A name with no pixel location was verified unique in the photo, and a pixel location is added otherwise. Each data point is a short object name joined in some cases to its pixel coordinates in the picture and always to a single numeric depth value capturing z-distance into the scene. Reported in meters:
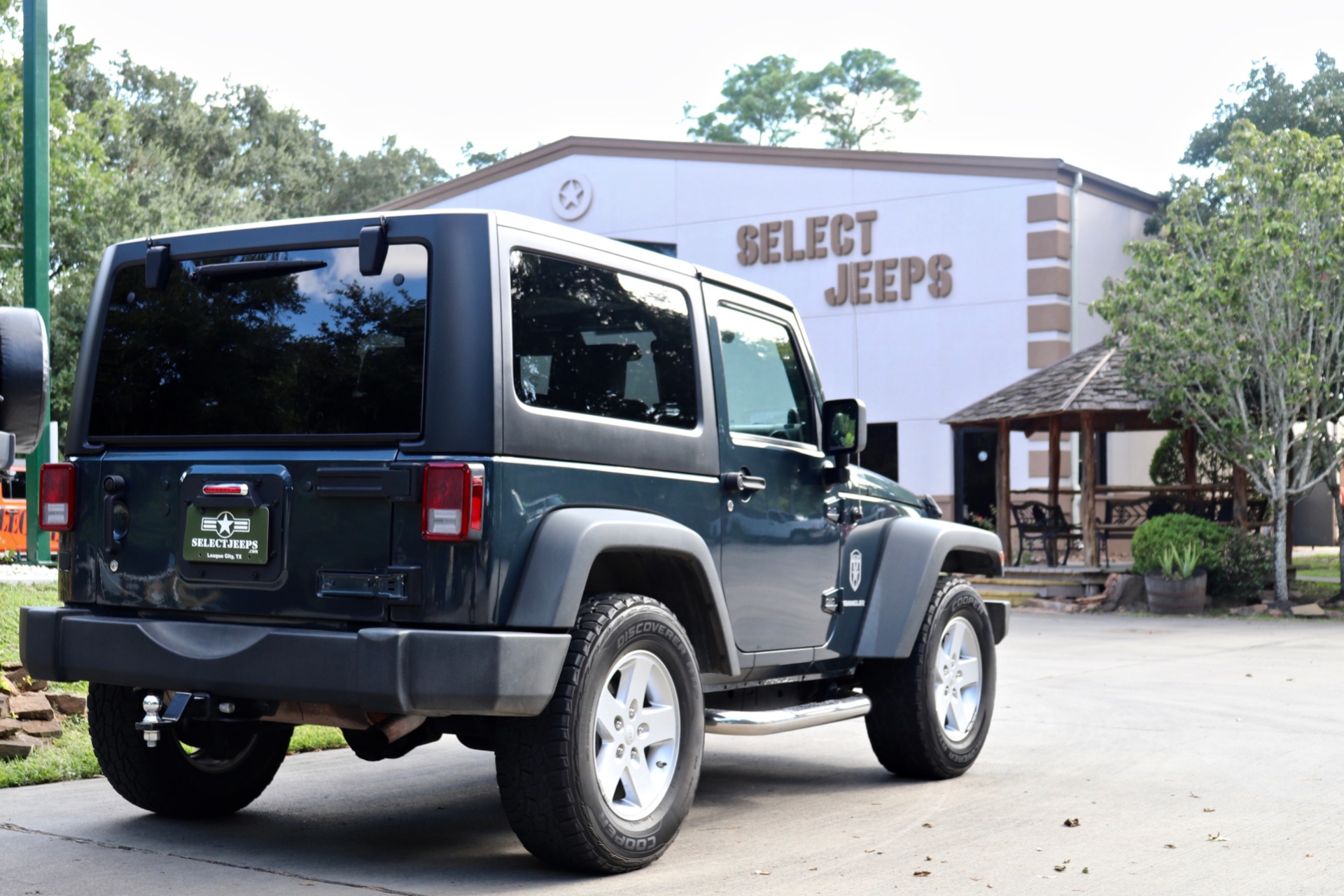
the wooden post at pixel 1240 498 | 20.22
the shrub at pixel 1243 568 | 18.92
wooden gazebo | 20.52
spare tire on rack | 3.97
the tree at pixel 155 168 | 20.72
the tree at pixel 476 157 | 62.72
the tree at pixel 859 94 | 57.75
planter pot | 18.58
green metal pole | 11.63
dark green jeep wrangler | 4.73
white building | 25.17
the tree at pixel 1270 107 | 34.75
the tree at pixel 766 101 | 57.47
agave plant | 18.58
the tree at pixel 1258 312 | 17.55
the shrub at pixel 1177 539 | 18.80
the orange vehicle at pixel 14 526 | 17.88
